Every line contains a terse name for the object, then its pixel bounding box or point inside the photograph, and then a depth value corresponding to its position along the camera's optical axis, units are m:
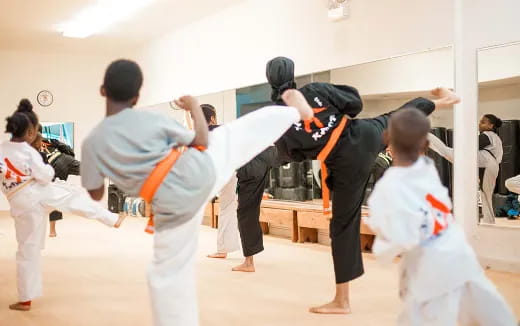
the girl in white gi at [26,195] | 3.12
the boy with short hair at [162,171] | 1.90
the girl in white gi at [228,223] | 4.84
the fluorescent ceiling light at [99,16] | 7.14
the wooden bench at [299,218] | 5.46
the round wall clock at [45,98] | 10.22
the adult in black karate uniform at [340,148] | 2.84
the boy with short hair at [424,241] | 1.68
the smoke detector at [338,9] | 5.43
